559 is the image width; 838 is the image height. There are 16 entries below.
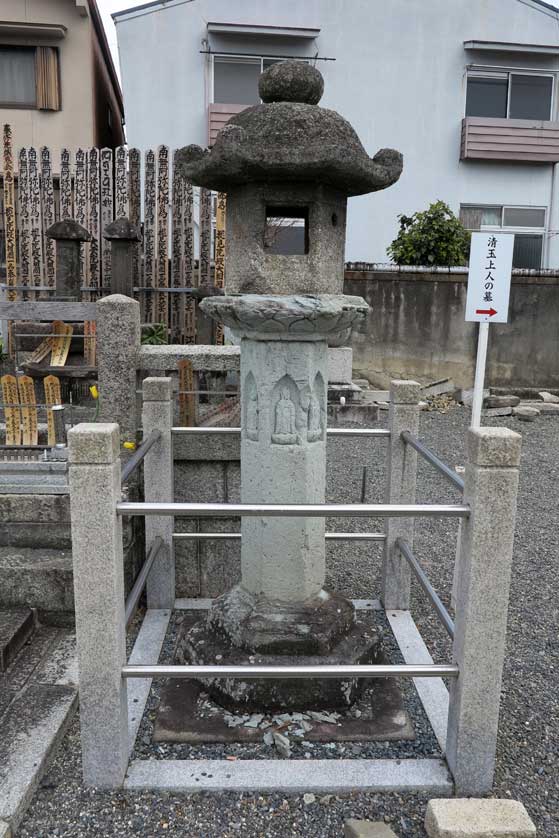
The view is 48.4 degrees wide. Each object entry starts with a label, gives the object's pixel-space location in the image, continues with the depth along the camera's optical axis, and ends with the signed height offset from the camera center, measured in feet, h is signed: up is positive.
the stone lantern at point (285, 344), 8.11 -0.51
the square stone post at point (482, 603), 7.07 -3.36
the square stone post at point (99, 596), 6.98 -3.37
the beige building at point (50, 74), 33.35 +12.27
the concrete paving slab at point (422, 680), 8.96 -5.76
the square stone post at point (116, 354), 12.68 -1.03
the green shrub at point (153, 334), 21.76 -1.06
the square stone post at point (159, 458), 11.01 -2.73
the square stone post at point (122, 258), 23.22 +1.71
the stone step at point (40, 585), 10.66 -4.82
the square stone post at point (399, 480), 11.32 -3.09
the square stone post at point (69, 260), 22.79 +1.56
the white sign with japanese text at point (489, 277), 12.12 +0.70
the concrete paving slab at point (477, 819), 6.71 -5.50
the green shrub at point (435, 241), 32.96 +3.72
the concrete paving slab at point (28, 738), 7.24 -5.62
